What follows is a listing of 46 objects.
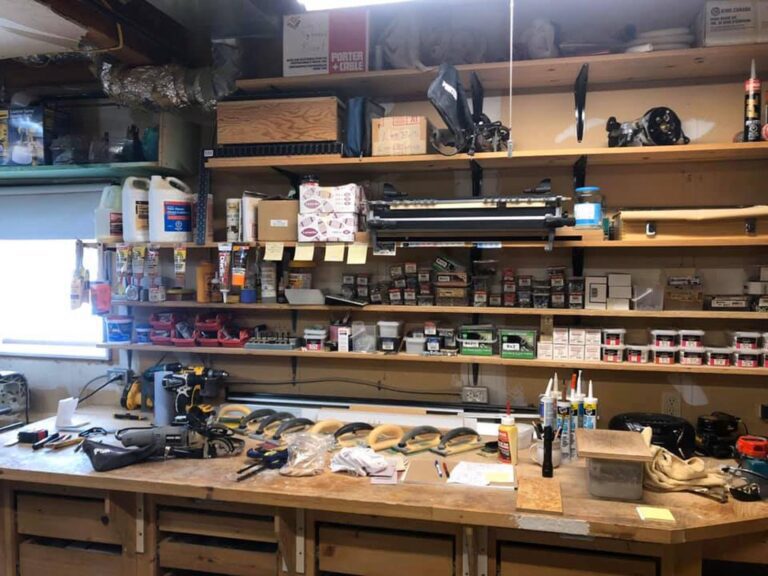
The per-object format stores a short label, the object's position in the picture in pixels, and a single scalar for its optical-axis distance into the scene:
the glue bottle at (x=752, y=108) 2.18
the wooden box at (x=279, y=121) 2.51
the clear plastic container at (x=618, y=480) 1.77
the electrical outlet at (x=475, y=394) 2.71
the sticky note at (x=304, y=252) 2.56
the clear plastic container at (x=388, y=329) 2.67
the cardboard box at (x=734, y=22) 2.15
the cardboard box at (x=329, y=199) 2.48
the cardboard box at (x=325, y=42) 2.51
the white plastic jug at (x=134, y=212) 2.77
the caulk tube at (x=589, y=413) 2.16
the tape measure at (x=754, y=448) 2.01
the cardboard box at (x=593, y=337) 2.44
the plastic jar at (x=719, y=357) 2.32
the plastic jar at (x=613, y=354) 2.42
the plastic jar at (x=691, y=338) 2.36
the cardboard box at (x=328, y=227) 2.49
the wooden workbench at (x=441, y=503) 1.66
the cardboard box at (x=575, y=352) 2.45
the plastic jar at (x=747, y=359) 2.30
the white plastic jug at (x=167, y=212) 2.73
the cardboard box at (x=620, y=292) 2.45
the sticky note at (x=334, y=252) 2.49
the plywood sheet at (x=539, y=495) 1.70
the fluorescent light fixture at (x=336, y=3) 1.90
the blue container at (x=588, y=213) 2.31
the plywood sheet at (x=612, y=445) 1.72
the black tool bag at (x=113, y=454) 2.04
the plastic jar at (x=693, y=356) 2.34
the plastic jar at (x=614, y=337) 2.43
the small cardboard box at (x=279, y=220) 2.60
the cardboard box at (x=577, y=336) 2.45
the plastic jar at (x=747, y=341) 2.31
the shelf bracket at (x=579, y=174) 2.51
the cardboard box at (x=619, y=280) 2.45
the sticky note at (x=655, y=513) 1.65
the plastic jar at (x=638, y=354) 2.41
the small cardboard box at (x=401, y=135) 2.42
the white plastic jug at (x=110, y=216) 2.86
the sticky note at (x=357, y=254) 2.47
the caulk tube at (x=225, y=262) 2.66
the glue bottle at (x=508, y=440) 2.07
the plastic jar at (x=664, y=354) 2.37
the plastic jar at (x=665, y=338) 2.38
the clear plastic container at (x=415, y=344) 2.61
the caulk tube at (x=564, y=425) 2.14
